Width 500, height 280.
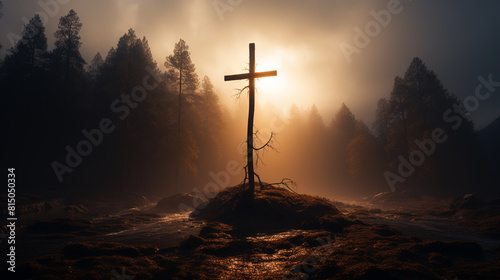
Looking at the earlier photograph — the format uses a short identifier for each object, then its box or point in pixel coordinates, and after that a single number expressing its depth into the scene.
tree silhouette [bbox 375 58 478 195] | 27.56
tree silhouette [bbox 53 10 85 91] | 26.70
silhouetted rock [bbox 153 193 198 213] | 18.31
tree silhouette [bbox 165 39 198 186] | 30.50
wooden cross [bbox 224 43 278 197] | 11.82
